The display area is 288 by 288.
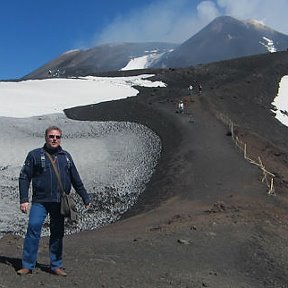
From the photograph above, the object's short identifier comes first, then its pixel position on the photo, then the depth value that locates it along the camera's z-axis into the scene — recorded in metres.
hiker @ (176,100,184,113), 37.66
